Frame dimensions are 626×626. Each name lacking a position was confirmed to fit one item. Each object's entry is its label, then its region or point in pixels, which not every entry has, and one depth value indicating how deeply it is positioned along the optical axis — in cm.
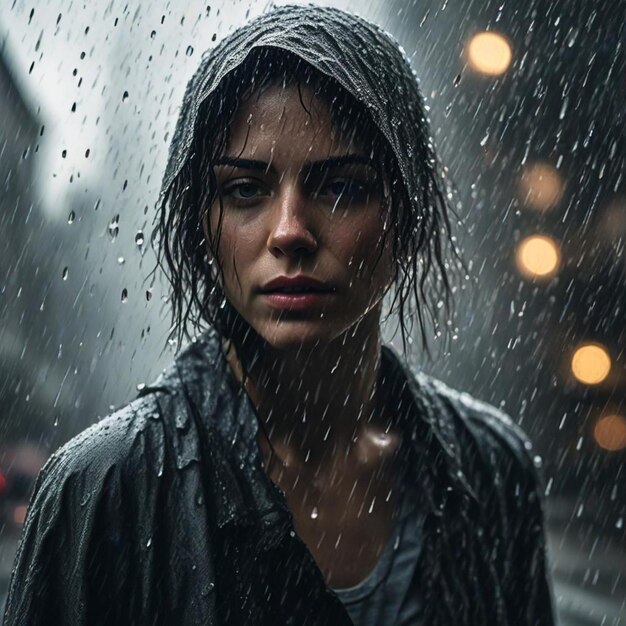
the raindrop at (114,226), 265
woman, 212
